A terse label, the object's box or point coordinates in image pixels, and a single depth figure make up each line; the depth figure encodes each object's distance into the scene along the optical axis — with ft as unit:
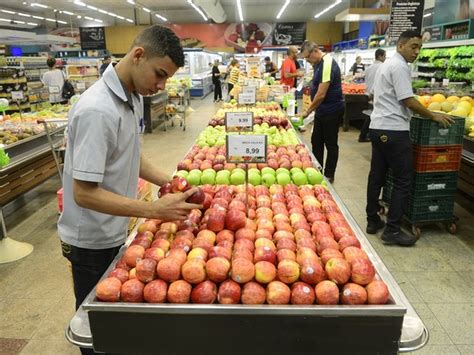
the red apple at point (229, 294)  4.94
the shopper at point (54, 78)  32.89
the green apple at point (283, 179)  9.23
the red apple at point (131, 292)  5.00
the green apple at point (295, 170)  9.64
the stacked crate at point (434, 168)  13.66
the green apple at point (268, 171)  9.64
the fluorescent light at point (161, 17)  90.12
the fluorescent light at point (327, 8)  71.85
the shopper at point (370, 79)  30.06
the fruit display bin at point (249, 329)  4.75
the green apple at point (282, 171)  9.64
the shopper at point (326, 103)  18.66
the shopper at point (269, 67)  60.54
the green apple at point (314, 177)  9.32
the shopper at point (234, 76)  34.47
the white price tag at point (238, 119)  12.94
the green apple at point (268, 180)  9.25
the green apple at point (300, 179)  9.26
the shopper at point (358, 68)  50.52
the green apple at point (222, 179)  9.33
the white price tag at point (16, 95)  21.64
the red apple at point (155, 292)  4.96
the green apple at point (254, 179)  9.27
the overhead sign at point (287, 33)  100.53
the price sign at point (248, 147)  7.82
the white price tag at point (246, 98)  20.51
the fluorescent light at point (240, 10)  75.18
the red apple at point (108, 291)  4.99
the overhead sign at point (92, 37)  87.35
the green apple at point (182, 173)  9.71
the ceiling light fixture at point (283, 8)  75.69
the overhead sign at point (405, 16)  27.96
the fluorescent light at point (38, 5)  70.49
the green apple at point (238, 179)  9.28
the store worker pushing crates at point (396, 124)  12.67
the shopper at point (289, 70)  33.25
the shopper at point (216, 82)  59.47
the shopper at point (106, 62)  41.94
